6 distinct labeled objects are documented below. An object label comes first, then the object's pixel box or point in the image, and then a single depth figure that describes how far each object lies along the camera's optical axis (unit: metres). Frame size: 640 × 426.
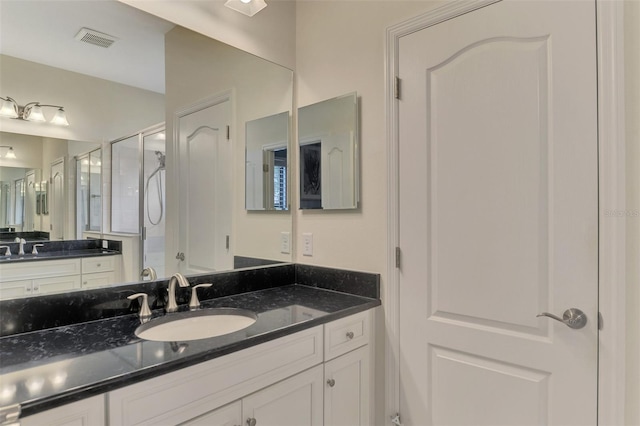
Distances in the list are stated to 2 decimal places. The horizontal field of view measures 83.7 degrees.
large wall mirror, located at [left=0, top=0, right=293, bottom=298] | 1.23
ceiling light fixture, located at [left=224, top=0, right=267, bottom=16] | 1.62
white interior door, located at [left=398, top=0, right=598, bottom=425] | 1.15
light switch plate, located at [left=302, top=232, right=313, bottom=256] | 1.94
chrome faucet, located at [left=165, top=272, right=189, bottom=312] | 1.44
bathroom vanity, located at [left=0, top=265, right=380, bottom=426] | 0.84
